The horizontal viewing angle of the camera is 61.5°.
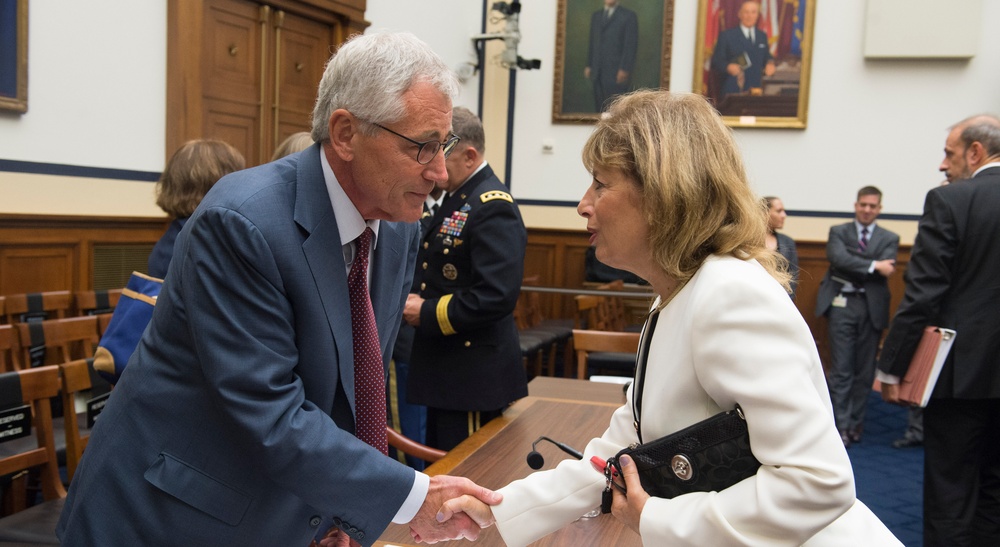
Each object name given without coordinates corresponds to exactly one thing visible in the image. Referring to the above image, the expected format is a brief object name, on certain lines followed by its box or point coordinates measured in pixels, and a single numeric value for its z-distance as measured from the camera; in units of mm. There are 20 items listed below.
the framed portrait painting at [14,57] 4441
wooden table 1658
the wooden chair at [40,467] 2207
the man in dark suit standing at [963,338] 3236
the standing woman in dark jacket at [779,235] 5637
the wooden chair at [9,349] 3275
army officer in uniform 2959
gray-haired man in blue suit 1317
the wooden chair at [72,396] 2402
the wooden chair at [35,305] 4316
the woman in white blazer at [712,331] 1088
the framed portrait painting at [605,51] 8539
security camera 8172
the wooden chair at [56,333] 3423
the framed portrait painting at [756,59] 8297
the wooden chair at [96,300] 4668
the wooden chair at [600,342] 3586
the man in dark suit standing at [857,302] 6035
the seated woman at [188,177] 2613
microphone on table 1636
